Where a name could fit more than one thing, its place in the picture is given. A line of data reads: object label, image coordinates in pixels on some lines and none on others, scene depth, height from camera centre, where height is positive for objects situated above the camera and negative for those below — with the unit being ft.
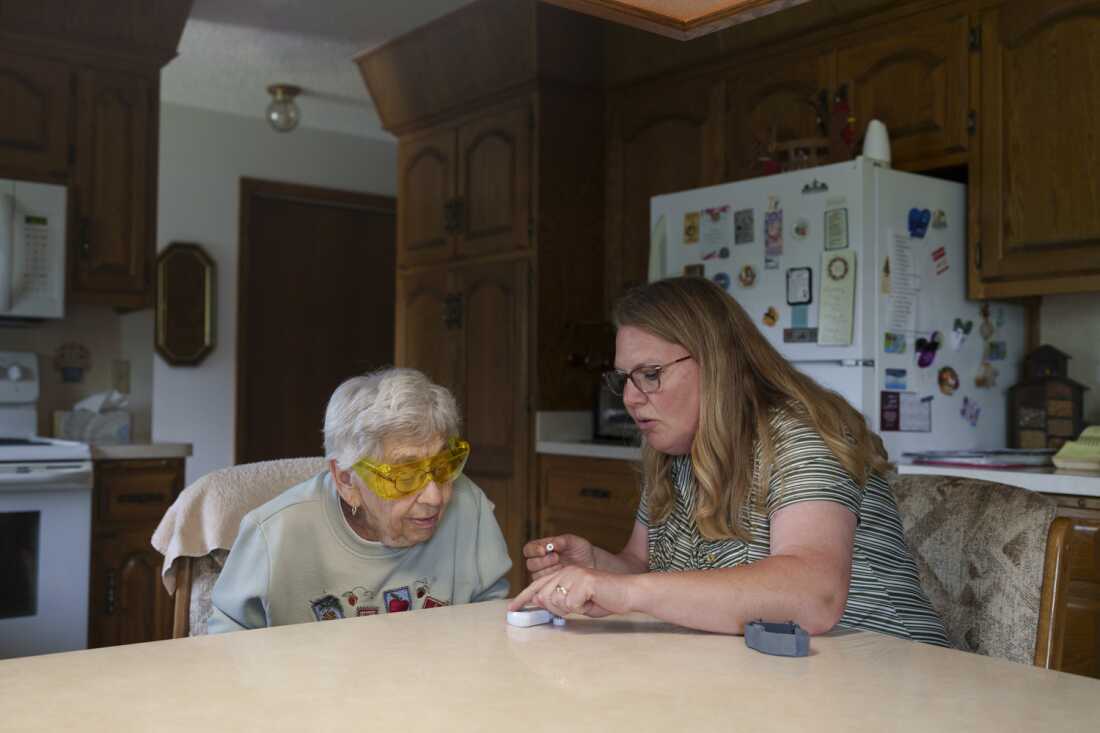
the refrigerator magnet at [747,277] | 10.39 +1.13
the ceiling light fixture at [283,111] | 16.01 +4.11
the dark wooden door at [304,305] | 18.75 +1.48
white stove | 10.77 -1.68
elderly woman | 5.13 -0.67
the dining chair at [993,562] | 4.42 -0.72
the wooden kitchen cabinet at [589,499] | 11.48 -1.21
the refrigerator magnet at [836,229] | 9.53 +1.47
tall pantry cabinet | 13.00 +2.14
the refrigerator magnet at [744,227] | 10.41 +1.62
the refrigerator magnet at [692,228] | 11.03 +1.70
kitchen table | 3.00 -0.93
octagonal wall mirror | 17.48 +1.32
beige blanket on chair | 5.52 -0.66
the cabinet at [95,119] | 12.23 +3.10
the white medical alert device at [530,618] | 4.30 -0.92
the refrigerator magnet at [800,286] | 9.80 +1.00
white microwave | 11.80 +1.48
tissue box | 13.00 -0.54
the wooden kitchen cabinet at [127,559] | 11.49 -1.90
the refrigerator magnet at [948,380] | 9.92 +0.15
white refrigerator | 9.45 +0.89
